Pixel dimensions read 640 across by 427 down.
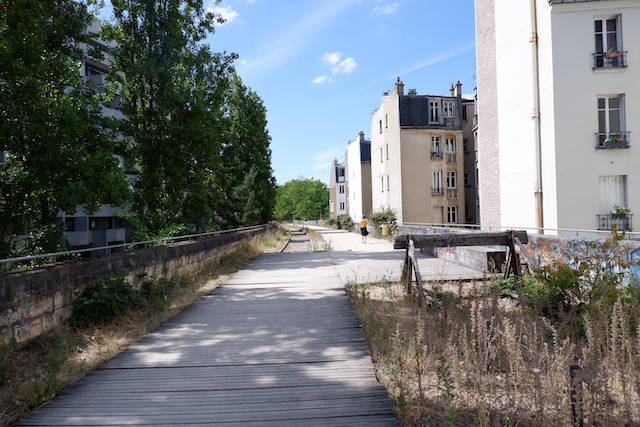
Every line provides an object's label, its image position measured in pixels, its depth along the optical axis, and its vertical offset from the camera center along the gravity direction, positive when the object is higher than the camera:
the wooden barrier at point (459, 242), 8.29 -0.55
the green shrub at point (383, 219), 30.97 -0.17
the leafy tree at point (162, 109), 13.73 +3.83
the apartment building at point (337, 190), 72.38 +5.09
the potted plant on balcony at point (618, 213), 15.36 -0.11
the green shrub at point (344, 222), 50.33 -0.53
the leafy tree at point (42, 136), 8.41 +1.99
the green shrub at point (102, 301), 6.18 -1.19
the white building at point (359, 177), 51.38 +5.13
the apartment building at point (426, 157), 32.84 +4.63
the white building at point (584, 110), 15.76 +3.89
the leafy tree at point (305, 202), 98.62 +4.15
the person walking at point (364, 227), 26.56 -0.62
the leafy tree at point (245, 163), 29.52 +4.22
